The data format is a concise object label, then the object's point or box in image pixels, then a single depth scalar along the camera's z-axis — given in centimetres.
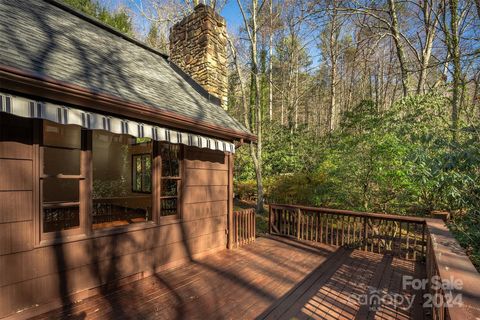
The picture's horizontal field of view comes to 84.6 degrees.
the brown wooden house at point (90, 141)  277
